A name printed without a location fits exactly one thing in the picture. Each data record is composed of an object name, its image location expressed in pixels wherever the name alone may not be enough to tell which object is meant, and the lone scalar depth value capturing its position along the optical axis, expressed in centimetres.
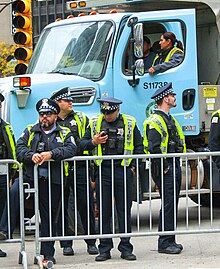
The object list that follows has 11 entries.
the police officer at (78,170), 1262
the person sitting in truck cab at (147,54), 1532
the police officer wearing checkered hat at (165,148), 1259
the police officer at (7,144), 1266
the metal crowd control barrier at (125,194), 1194
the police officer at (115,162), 1238
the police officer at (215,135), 1352
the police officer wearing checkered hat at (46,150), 1185
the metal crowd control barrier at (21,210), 1172
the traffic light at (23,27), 2158
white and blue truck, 1477
